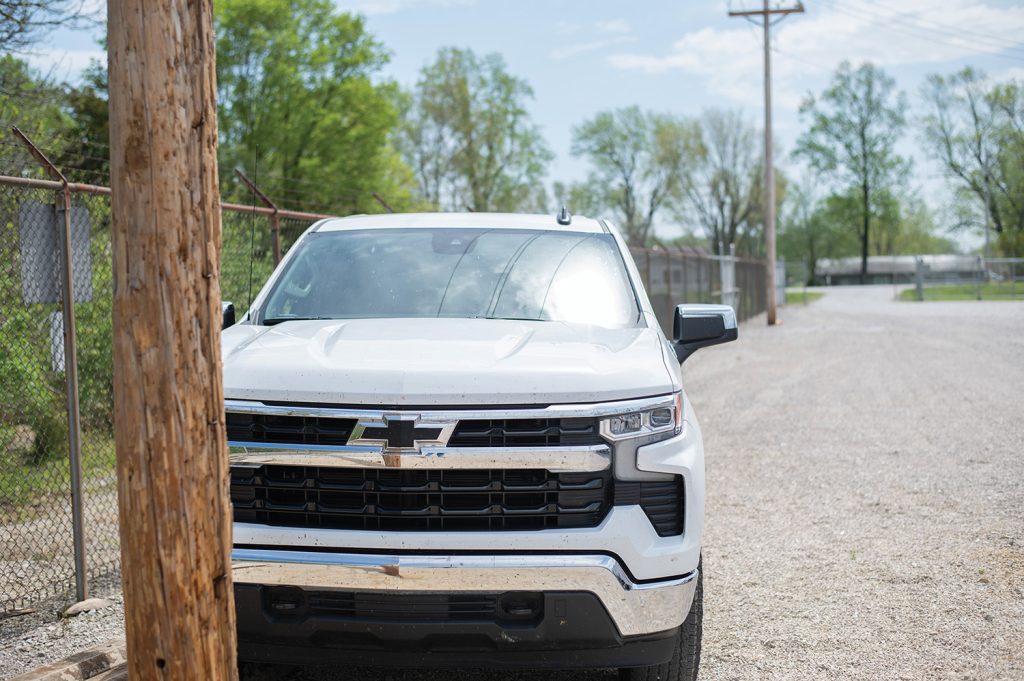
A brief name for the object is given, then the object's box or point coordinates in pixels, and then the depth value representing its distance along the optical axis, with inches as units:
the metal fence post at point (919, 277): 1841.8
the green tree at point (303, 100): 1405.0
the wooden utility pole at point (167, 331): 102.4
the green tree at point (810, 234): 3902.6
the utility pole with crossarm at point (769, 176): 1120.8
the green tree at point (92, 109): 944.1
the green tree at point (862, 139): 3238.2
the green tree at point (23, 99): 462.3
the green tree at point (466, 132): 2247.8
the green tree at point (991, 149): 2837.1
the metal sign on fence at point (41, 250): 210.2
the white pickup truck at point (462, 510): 125.1
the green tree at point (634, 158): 3031.5
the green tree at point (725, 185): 3078.2
